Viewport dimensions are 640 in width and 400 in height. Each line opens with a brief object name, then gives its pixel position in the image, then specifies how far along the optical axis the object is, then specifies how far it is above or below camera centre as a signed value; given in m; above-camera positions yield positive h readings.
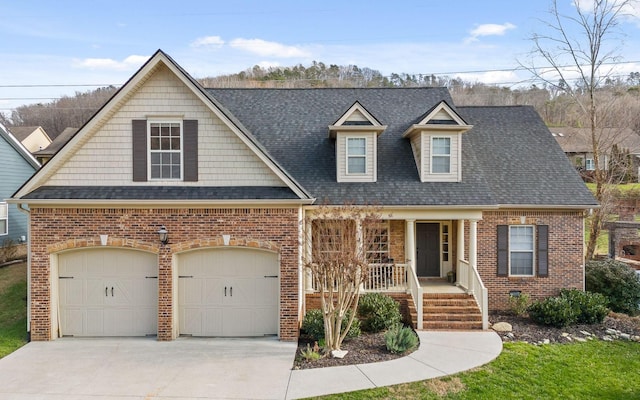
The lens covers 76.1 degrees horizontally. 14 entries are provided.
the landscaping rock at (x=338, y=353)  8.99 -3.55
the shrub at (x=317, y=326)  10.14 -3.33
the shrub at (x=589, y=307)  11.45 -3.19
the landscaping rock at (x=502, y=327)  10.98 -3.61
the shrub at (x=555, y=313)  11.23 -3.29
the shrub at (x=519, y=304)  12.37 -3.37
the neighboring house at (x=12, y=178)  18.81 +0.74
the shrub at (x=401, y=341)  9.24 -3.37
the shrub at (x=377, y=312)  10.95 -3.23
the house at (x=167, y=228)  10.25 -0.88
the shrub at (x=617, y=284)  12.93 -2.91
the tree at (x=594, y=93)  17.58 +4.92
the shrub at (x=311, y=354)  8.92 -3.55
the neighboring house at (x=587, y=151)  40.59 +4.43
